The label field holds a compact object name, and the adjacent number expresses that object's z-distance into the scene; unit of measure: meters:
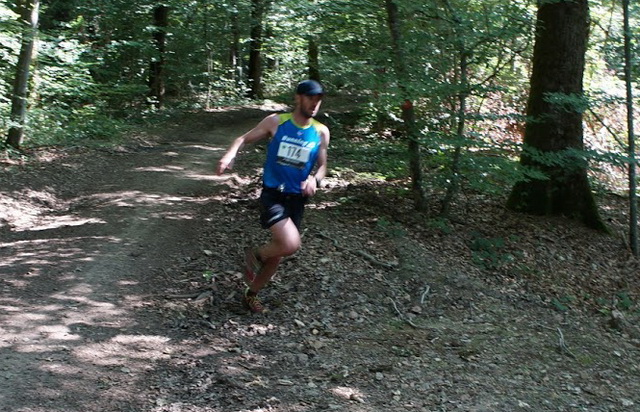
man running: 5.31
